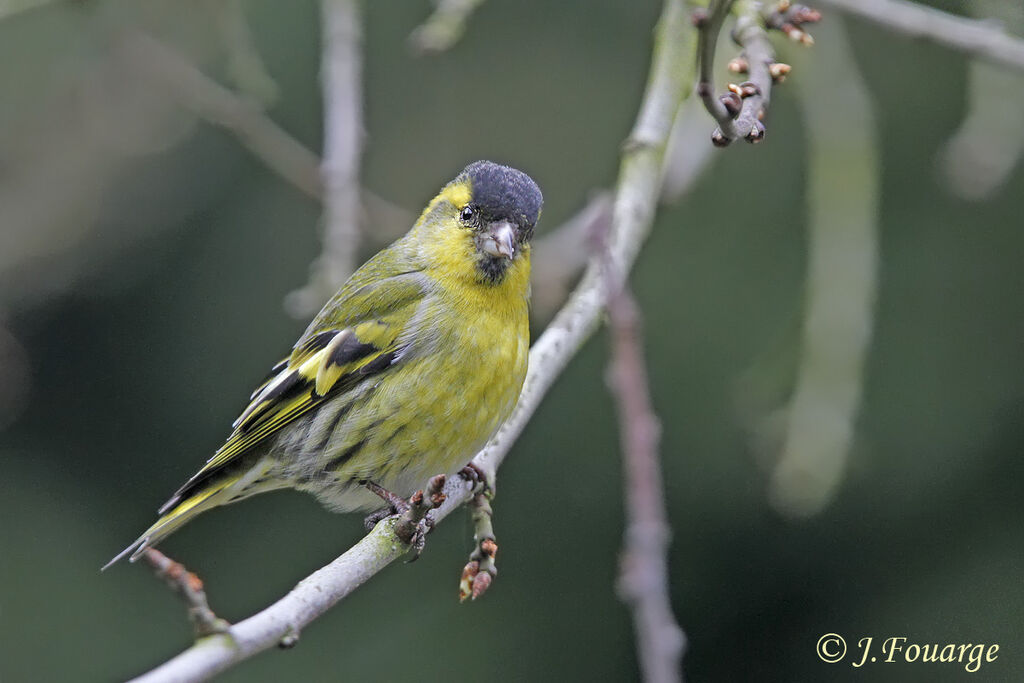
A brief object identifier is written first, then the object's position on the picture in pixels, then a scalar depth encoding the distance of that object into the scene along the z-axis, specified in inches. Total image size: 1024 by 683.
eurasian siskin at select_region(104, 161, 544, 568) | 276.1
